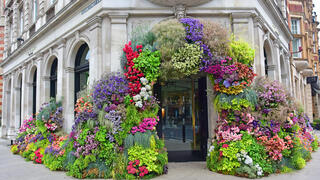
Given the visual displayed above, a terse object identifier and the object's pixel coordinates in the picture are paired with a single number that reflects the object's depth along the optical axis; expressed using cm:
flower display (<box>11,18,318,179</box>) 595
